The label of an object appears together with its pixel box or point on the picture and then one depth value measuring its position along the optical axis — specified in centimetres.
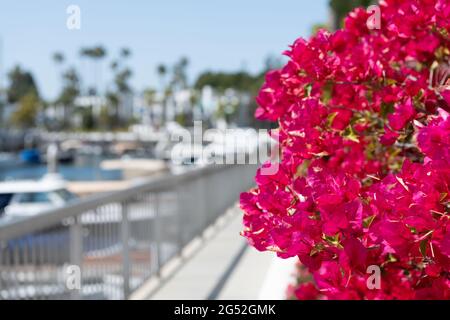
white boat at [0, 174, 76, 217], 1634
